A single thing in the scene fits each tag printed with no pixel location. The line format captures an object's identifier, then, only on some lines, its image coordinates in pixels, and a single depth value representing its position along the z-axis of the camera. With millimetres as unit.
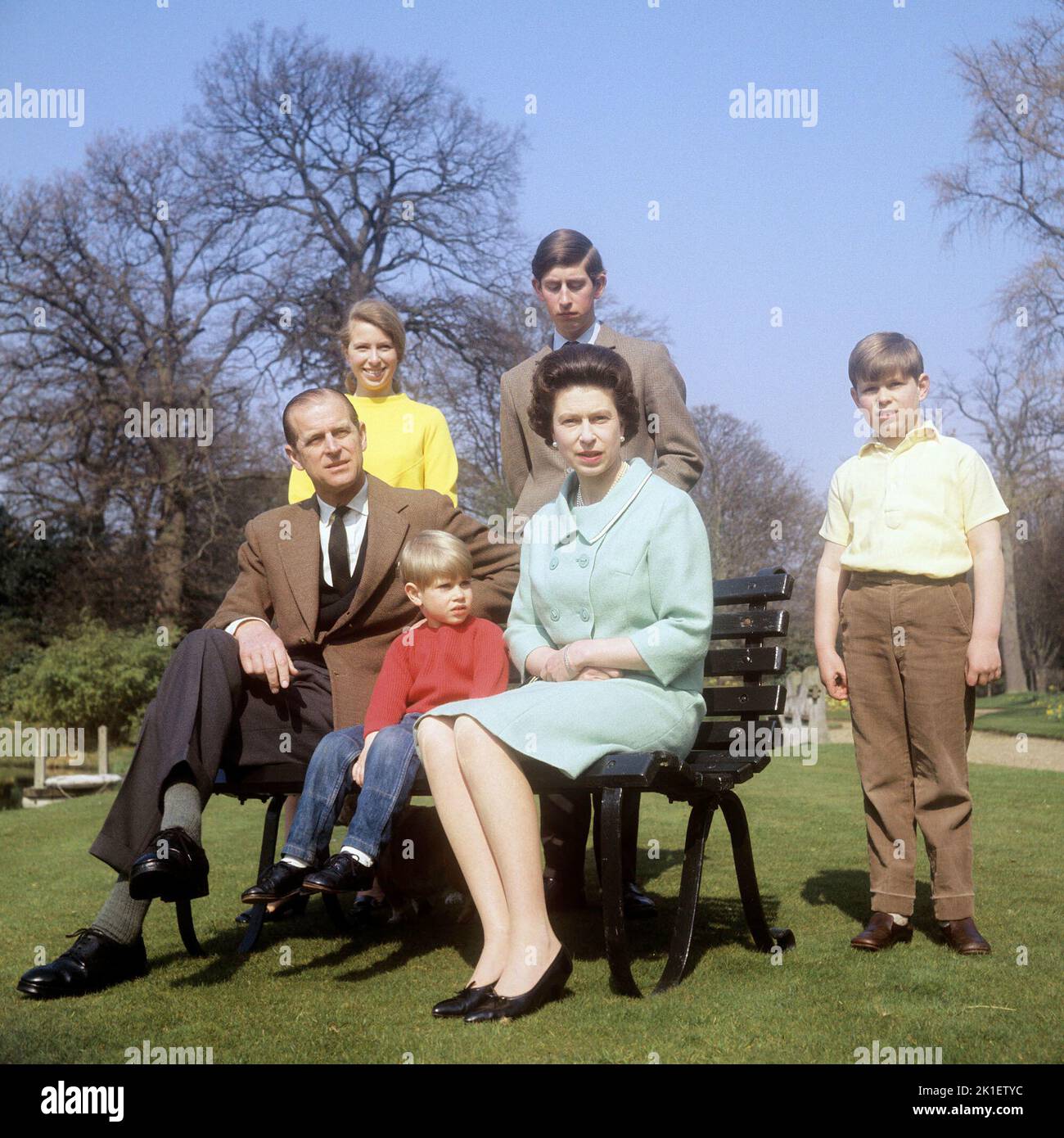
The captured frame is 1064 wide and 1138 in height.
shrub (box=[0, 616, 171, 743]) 17156
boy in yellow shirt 4152
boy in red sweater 3582
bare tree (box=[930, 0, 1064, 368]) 21984
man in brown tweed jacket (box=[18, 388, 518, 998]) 3650
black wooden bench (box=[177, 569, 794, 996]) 3402
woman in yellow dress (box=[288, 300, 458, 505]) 5133
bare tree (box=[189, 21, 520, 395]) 23109
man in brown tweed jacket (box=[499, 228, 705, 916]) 4754
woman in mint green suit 3381
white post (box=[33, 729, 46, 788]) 13539
